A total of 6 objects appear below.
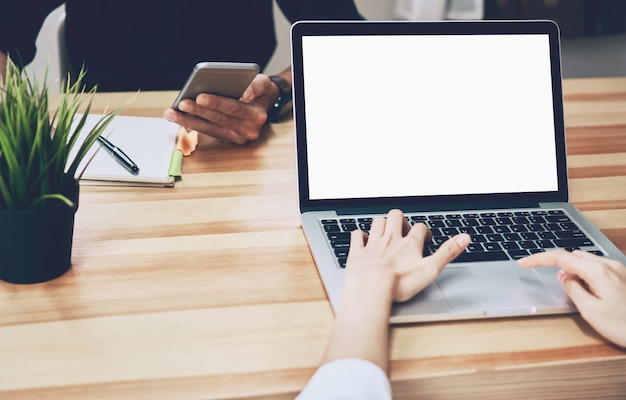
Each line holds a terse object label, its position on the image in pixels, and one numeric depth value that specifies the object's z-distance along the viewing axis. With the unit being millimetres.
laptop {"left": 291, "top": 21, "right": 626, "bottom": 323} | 792
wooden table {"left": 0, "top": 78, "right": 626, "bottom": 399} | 536
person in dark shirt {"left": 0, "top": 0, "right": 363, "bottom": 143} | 1442
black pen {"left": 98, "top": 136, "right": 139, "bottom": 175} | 888
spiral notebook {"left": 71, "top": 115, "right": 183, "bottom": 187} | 882
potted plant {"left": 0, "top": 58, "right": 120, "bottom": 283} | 609
